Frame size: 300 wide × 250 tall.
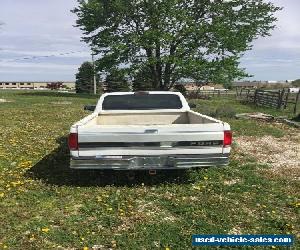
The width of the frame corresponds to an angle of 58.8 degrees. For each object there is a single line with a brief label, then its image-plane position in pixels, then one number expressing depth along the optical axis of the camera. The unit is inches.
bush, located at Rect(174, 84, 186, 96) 1147.1
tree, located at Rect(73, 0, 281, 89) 888.5
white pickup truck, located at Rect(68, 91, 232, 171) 181.4
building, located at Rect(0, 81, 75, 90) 4166.8
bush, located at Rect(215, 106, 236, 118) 519.2
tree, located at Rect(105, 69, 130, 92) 1373.7
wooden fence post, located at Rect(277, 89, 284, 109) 693.6
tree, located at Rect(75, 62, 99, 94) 1643.4
